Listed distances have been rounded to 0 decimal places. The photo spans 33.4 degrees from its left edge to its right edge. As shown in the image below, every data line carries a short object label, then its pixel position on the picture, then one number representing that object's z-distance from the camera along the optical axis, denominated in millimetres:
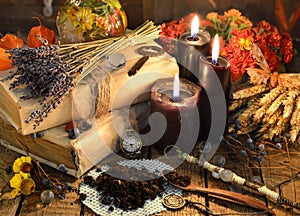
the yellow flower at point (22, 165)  1318
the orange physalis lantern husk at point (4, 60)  1413
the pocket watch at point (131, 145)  1389
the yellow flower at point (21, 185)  1271
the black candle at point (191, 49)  1441
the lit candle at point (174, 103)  1349
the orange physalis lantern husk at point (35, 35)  1532
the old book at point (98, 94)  1311
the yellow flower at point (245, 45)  1591
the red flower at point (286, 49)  1739
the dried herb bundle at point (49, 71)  1275
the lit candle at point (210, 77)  1368
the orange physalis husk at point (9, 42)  1528
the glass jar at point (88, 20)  1478
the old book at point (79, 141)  1302
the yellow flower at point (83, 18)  1473
